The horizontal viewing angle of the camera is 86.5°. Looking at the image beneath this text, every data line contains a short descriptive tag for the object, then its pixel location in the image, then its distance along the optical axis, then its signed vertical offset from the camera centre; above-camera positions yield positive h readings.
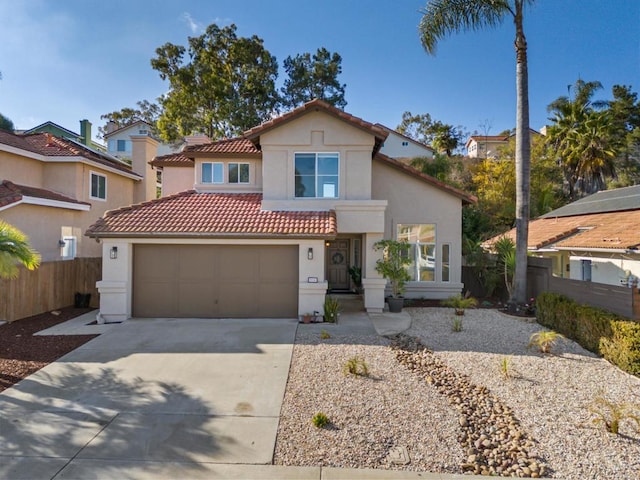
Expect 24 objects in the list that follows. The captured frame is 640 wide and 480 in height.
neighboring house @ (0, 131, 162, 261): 12.91 +2.77
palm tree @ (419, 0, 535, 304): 12.43 +7.40
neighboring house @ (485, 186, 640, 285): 12.77 +0.62
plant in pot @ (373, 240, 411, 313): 11.88 -0.58
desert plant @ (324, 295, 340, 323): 10.73 -1.96
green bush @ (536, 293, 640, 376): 6.96 -1.85
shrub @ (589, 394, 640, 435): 4.85 -2.48
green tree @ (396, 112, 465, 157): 40.94 +16.36
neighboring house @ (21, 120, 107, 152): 26.69 +9.31
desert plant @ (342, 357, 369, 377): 6.70 -2.36
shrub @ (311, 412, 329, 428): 4.90 -2.47
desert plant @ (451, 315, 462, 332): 9.85 -2.19
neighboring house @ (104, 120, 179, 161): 39.69 +13.12
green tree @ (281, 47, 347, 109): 30.30 +15.40
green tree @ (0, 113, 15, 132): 19.94 +7.49
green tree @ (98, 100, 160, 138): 42.22 +16.99
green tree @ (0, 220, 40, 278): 7.15 -0.08
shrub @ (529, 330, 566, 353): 7.99 -2.17
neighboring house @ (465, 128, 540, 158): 42.78 +13.92
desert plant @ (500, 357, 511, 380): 6.62 -2.41
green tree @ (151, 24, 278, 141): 27.45 +13.63
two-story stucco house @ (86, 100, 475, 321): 10.83 +0.84
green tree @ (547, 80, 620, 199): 25.55 +8.19
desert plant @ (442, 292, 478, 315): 12.51 -1.98
